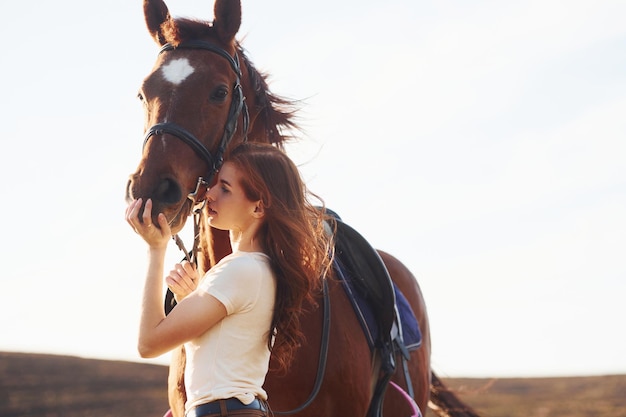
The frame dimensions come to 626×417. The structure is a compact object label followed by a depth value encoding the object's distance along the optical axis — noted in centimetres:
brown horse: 349
